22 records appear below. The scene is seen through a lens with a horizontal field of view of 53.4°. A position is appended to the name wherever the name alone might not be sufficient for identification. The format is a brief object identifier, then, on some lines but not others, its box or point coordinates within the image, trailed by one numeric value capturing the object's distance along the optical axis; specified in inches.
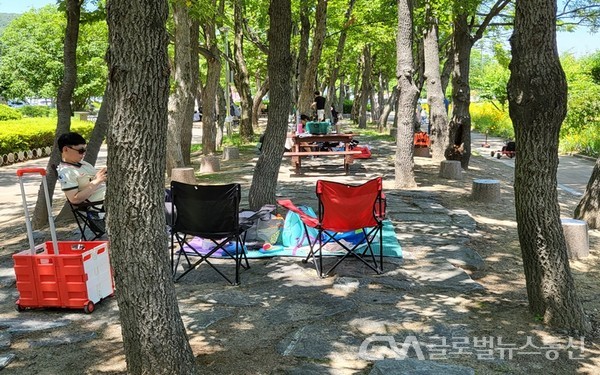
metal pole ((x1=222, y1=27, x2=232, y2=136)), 815.8
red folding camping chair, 229.0
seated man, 243.2
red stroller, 749.9
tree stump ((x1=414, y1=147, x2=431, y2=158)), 686.5
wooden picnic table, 505.4
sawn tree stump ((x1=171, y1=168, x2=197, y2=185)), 430.0
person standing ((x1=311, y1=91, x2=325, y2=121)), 775.7
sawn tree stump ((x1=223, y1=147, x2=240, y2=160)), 642.8
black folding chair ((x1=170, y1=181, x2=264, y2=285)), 217.9
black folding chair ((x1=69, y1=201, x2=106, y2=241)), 249.3
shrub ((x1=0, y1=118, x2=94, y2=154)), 692.7
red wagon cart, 192.4
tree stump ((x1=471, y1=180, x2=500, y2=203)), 390.0
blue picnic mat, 253.4
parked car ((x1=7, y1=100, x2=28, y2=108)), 1761.6
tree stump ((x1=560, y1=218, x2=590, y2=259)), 266.2
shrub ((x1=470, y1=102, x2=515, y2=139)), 1154.7
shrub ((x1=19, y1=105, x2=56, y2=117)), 1334.9
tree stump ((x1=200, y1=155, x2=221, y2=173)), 535.8
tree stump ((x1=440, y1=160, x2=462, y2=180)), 493.4
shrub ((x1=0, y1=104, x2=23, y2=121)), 962.4
